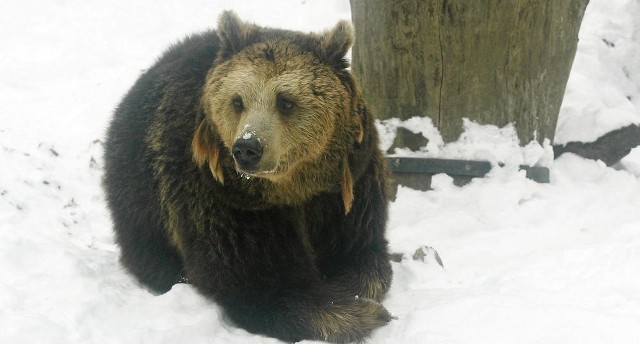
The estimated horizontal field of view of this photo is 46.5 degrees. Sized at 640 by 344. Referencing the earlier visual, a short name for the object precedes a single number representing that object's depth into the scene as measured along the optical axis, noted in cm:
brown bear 401
